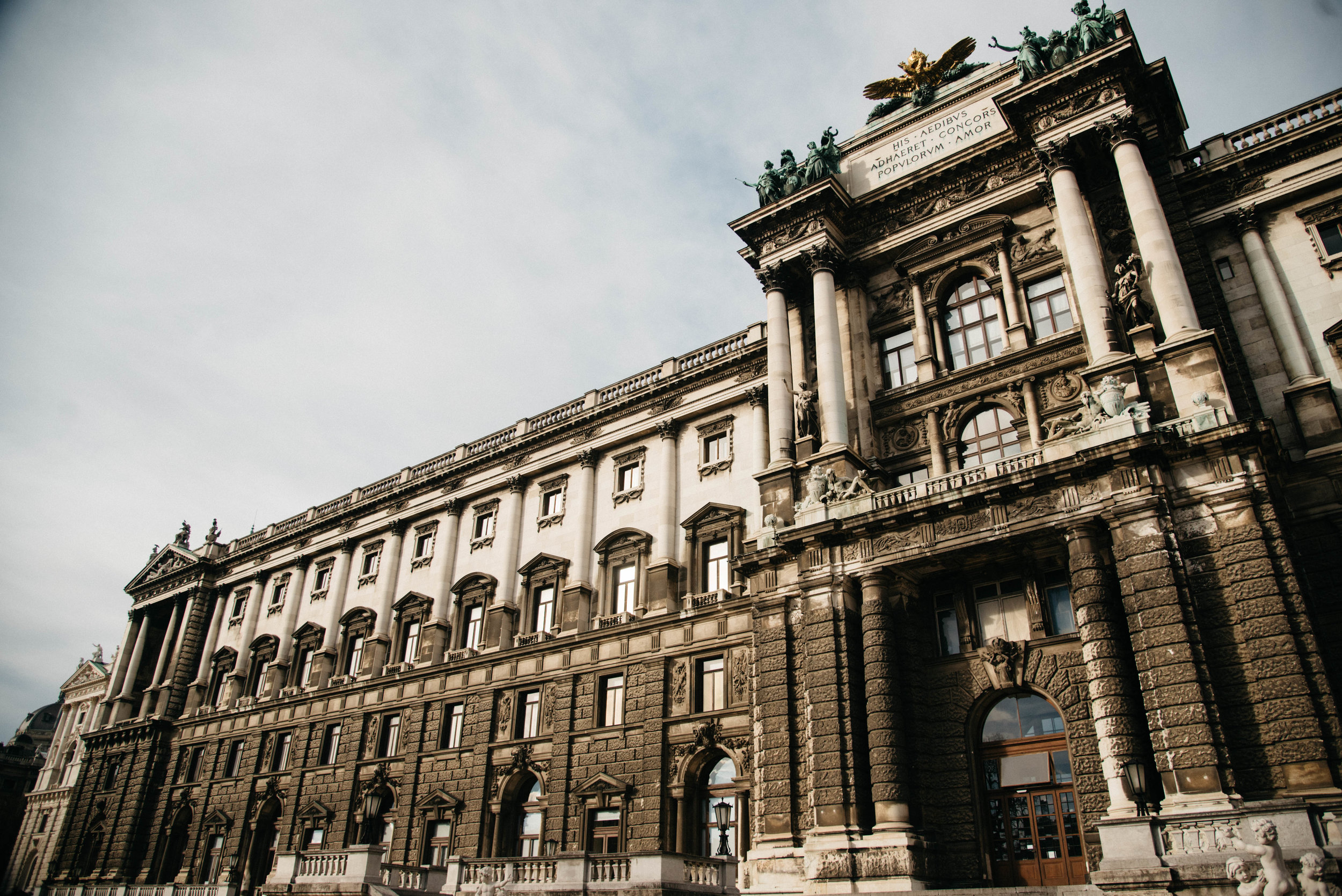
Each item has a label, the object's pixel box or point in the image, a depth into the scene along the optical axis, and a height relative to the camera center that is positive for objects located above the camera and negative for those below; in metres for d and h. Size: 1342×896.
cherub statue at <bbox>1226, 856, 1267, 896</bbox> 14.78 +0.79
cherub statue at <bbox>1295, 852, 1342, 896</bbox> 14.25 +0.76
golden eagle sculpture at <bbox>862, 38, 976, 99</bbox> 36.03 +29.51
